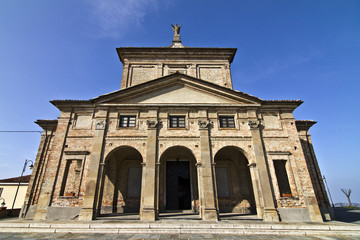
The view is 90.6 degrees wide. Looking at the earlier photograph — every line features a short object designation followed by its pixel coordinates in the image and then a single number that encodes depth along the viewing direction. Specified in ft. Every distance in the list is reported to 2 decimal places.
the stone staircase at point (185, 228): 25.63
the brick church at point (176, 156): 35.86
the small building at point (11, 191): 67.72
